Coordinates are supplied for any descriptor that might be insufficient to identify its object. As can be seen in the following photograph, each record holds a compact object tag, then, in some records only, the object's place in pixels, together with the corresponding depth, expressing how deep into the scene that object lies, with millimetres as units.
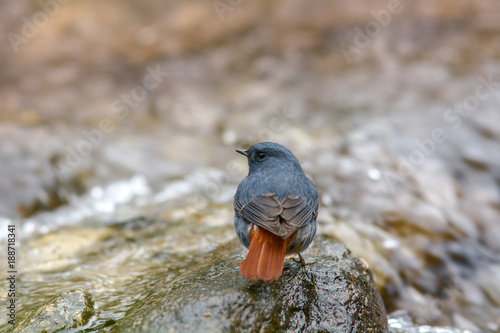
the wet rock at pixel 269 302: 6176
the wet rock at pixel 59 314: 6717
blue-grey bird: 6286
